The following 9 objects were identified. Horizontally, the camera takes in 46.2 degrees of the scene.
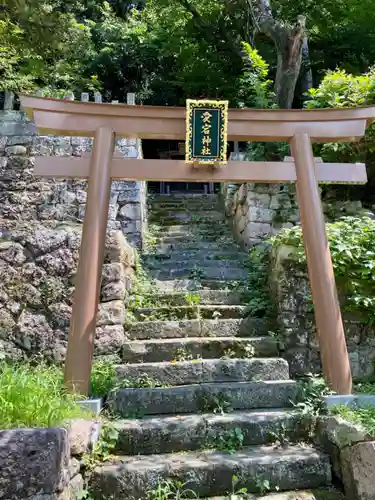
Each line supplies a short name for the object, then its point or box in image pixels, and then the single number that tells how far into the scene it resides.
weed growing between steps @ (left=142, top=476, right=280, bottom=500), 3.01
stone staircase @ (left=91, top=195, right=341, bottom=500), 3.17
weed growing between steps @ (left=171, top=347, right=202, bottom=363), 4.63
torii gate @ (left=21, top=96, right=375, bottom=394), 4.19
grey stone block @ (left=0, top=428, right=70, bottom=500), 2.32
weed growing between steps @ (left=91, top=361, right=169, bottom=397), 4.15
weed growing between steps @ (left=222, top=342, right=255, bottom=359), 4.73
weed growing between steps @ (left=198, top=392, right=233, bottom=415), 3.97
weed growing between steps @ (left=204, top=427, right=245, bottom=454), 3.53
